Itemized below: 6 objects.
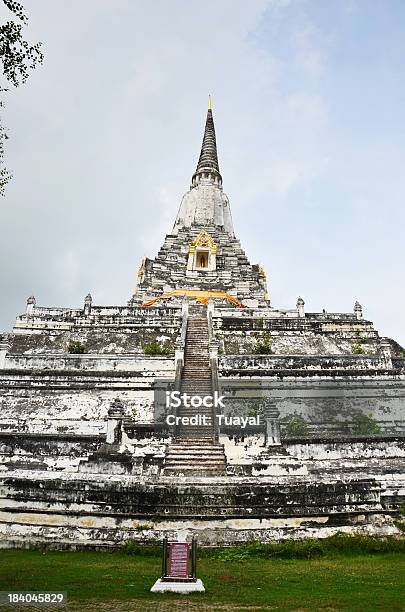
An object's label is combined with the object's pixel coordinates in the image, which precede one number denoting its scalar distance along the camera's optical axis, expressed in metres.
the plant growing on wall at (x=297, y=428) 15.80
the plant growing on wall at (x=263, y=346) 22.23
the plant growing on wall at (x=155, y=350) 20.83
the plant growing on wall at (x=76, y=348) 21.16
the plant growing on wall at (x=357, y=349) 23.08
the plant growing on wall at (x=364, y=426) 16.33
